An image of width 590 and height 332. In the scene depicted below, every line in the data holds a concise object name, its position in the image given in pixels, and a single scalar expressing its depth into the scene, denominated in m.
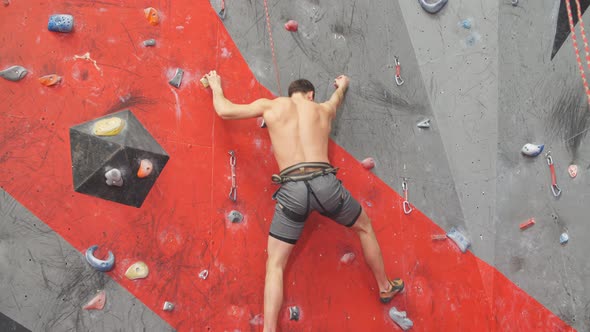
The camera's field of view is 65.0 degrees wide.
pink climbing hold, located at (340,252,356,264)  2.95
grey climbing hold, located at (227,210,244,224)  2.81
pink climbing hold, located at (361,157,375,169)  3.06
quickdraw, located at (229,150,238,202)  2.86
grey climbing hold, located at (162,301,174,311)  2.64
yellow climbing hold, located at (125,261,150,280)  2.63
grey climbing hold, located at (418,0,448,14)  3.25
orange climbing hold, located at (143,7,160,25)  2.83
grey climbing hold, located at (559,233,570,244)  3.25
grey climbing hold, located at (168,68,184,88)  2.83
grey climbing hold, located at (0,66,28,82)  2.60
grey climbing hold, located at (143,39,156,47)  2.82
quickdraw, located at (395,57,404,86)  3.20
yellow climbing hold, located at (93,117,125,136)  2.65
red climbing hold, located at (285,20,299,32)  3.04
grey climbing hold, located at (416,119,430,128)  3.18
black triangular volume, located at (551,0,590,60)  3.40
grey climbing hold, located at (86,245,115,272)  2.56
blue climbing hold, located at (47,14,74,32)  2.68
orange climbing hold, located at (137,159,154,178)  2.70
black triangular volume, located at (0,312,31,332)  2.50
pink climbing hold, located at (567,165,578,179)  3.33
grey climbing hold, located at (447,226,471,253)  3.10
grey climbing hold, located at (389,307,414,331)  2.92
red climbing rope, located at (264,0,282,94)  3.03
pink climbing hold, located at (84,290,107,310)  2.56
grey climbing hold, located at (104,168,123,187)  2.60
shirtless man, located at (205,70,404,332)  2.57
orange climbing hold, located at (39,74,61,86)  2.64
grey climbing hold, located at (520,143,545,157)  3.23
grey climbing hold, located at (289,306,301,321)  2.79
